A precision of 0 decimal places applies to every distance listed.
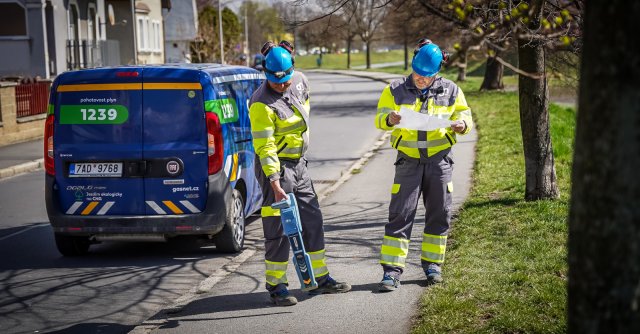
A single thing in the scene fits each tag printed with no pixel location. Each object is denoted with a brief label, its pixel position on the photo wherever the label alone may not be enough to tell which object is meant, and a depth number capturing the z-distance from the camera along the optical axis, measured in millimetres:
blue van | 8617
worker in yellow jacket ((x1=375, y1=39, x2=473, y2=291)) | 7000
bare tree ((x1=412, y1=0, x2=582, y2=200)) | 9880
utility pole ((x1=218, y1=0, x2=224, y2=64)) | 52400
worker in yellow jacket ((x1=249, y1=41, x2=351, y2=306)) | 6727
